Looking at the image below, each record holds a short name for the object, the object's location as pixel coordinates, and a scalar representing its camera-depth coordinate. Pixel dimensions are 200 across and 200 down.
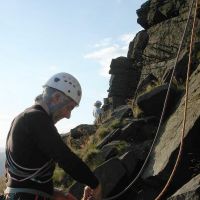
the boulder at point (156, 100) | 12.82
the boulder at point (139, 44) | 23.38
